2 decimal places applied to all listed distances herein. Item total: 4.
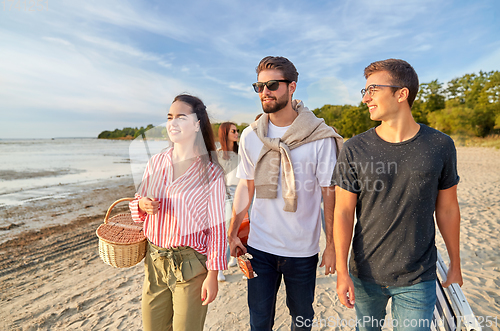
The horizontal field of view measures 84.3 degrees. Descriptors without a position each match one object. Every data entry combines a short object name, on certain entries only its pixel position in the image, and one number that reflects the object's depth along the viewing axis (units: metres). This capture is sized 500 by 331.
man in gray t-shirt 1.71
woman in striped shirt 1.87
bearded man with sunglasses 2.20
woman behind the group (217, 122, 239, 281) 4.08
